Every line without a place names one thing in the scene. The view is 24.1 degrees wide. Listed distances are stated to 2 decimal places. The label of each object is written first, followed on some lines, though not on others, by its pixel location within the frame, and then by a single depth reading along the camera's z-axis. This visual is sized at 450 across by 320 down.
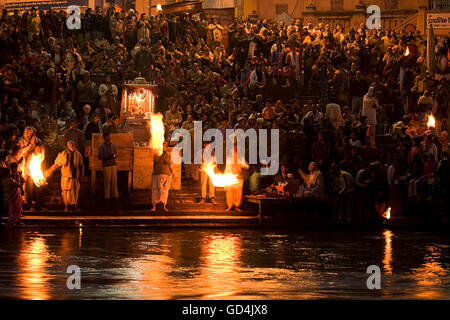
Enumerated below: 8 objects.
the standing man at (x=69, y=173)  24.33
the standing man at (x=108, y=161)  25.17
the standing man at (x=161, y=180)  24.66
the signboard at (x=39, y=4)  49.03
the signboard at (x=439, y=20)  30.55
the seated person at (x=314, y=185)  24.27
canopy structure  41.78
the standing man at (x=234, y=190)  24.75
